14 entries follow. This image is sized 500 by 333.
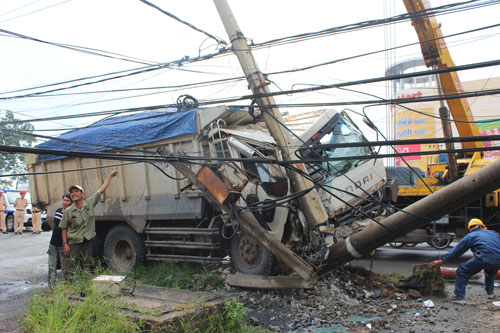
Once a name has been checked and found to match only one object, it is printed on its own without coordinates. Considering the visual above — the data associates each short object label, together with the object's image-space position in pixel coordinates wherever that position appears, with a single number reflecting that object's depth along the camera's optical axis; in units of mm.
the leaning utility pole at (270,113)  6371
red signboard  29166
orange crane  9453
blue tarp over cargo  7399
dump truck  6379
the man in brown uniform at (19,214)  16469
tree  10716
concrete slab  3961
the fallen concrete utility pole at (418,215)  4707
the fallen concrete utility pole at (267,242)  6016
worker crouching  5914
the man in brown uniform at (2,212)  16714
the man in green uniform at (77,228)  6062
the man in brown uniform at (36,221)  16269
